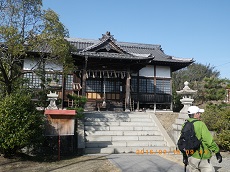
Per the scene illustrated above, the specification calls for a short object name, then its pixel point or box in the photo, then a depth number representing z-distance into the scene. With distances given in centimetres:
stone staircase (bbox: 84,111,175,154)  1019
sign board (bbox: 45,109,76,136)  843
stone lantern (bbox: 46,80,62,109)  1115
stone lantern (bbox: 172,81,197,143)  1126
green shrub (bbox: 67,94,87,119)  1090
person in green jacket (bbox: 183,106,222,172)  433
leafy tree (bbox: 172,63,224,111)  1948
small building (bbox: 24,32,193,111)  1694
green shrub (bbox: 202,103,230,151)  995
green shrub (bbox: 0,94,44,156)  712
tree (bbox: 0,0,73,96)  854
